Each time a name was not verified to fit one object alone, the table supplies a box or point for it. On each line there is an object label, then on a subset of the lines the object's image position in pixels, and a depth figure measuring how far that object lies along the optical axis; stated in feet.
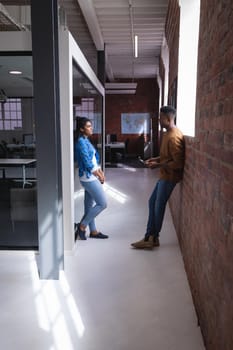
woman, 12.33
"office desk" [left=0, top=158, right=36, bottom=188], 23.41
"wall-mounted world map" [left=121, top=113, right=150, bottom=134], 47.75
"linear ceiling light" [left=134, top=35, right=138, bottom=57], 24.36
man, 11.66
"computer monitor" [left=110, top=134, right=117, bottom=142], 43.87
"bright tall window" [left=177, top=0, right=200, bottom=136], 13.28
